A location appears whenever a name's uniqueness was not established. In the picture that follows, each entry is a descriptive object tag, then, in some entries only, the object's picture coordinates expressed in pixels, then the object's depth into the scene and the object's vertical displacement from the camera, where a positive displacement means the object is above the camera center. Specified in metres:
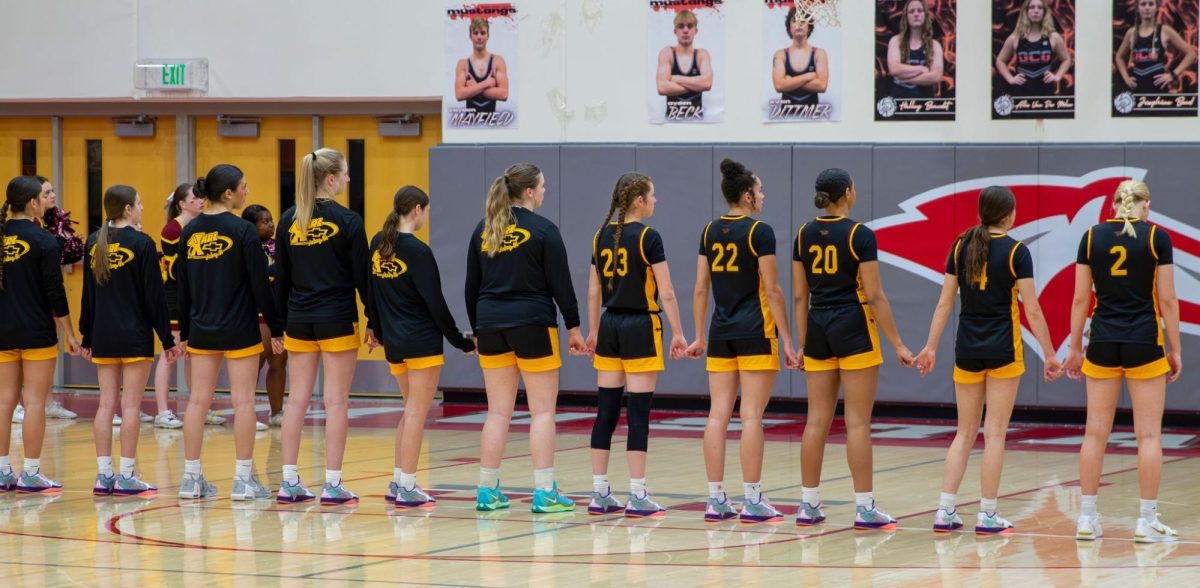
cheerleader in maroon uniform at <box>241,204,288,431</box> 25.83 -1.14
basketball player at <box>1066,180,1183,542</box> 15.48 -0.53
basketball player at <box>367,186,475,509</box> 17.72 -0.48
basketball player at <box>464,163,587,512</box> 17.17 -0.45
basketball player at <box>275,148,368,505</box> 18.06 -0.38
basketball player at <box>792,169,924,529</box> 16.16 -0.51
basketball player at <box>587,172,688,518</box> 17.02 -0.53
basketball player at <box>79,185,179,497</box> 18.87 -0.53
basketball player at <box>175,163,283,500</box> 18.36 -0.47
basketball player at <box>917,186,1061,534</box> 15.89 -0.55
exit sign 31.67 +1.58
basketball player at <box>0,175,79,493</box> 19.19 -0.51
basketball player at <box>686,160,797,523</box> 16.61 -0.53
